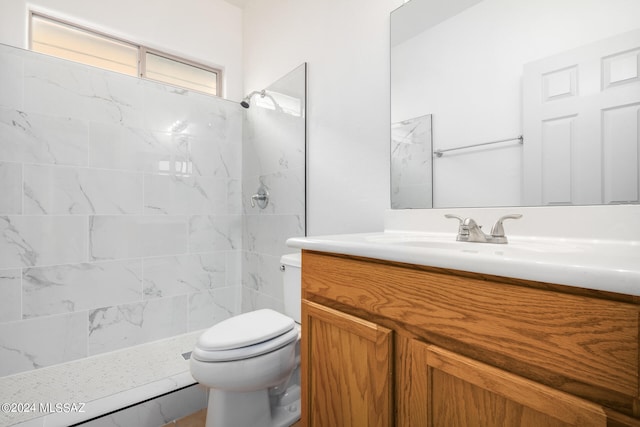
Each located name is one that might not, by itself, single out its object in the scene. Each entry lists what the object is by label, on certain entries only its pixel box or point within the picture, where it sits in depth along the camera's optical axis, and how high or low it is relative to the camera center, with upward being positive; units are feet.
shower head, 7.32 +2.75
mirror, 2.86 +1.23
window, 6.09 +3.43
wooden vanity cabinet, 1.51 -0.86
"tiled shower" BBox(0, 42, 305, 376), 5.59 +0.07
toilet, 3.80 -1.91
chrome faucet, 3.12 -0.21
